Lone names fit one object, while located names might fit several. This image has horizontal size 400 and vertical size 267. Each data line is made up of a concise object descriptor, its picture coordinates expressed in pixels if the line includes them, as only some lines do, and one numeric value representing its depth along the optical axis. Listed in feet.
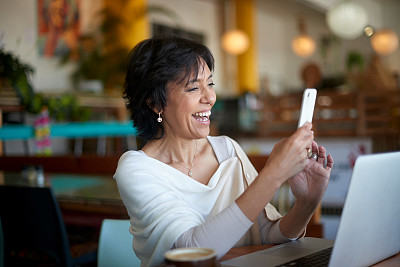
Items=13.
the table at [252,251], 3.15
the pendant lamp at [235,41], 28.04
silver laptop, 2.56
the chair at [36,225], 6.42
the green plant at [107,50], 21.24
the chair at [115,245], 5.11
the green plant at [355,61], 31.34
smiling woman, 3.27
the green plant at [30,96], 11.91
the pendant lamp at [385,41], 26.53
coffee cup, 2.60
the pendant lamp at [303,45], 31.27
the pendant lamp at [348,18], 17.87
